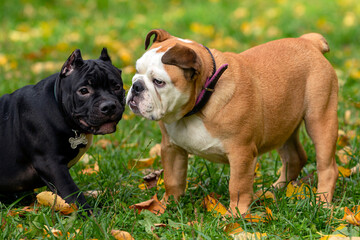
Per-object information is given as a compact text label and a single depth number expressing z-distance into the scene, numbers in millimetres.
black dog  6789
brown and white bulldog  6207
